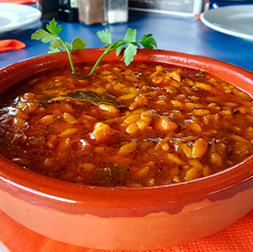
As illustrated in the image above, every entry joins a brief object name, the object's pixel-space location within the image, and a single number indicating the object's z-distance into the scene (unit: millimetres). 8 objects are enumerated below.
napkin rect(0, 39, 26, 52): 406
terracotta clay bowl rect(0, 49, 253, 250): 133
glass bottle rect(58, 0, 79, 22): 514
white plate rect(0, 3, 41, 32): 441
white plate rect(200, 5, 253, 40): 440
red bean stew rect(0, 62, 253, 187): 167
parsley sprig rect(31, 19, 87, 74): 266
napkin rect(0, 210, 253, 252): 161
